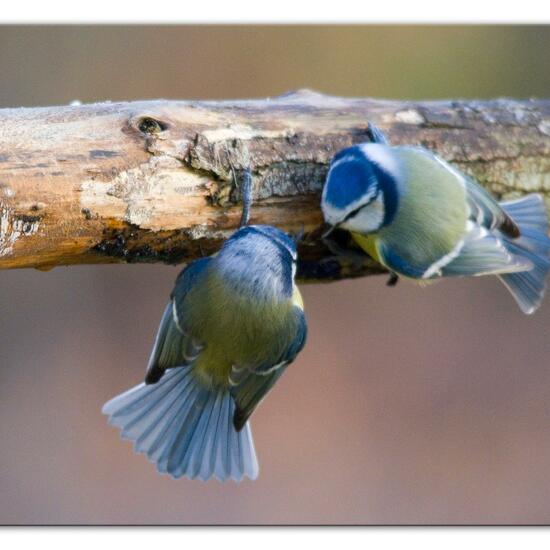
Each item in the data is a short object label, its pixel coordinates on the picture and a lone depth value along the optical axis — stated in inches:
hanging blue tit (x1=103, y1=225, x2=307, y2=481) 192.9
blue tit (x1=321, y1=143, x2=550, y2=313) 193.3
